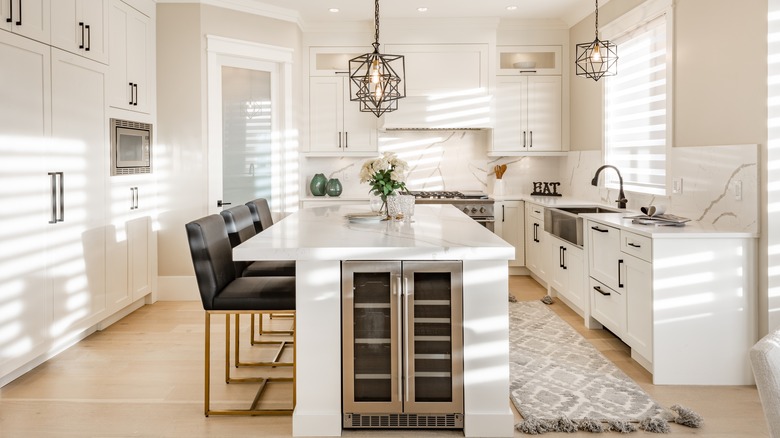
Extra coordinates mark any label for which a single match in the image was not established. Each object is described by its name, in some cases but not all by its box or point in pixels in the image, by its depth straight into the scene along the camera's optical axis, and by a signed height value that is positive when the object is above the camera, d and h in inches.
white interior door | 202.4 +29.8
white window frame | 155.1 +55.3
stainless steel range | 224.2 -0.7
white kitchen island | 97.3 -24.4
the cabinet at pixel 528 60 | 235.6 +60.2
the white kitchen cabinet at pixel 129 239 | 169.2 -11.6
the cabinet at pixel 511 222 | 232.7 -8.3
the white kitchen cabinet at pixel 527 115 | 236.5 +36.9
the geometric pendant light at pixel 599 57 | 154.6 +47.5
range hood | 231.0 +37.7
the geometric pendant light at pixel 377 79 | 121.1 +26.9
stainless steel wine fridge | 97.5 -25.3
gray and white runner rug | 102.5 -39.8
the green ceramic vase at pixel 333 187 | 240.1 +6.7
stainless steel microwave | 169.6 +17.9
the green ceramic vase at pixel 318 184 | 240.7 +8.0
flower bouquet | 131.7 +6.9
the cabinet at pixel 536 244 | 210.1 -16.4
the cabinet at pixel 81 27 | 140.4 +47.1
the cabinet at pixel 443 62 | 231.0 +57.9
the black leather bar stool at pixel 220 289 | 102.0 -16.4
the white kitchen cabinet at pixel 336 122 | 235.3 +34.3
